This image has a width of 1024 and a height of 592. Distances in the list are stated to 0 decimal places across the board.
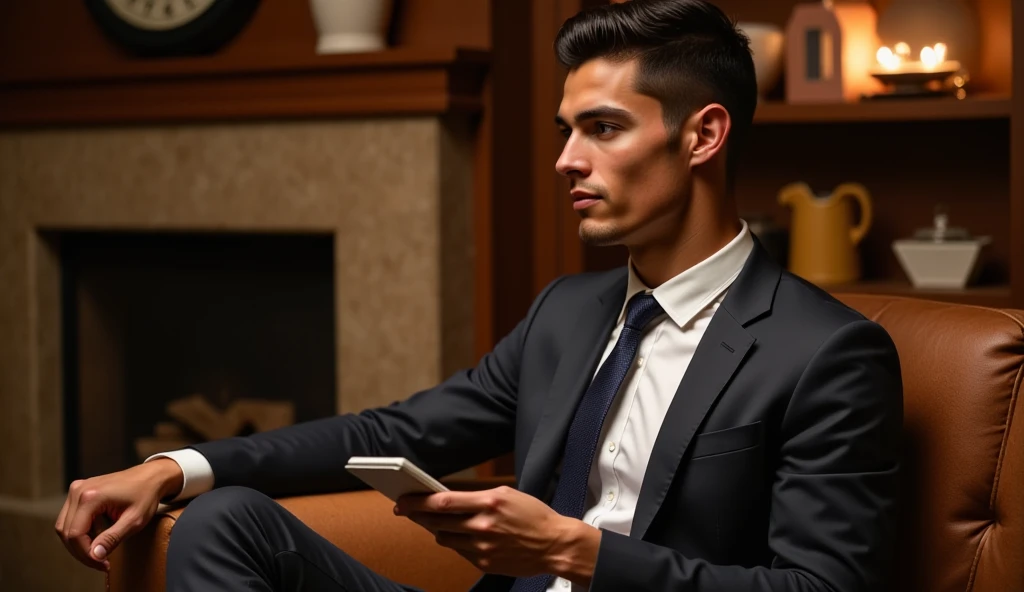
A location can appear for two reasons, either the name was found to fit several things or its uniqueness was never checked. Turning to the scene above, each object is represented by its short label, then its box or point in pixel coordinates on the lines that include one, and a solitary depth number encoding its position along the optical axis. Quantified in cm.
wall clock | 281
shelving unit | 226
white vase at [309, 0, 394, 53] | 257
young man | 133
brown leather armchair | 145
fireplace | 263
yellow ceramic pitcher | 242
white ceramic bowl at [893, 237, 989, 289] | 227
